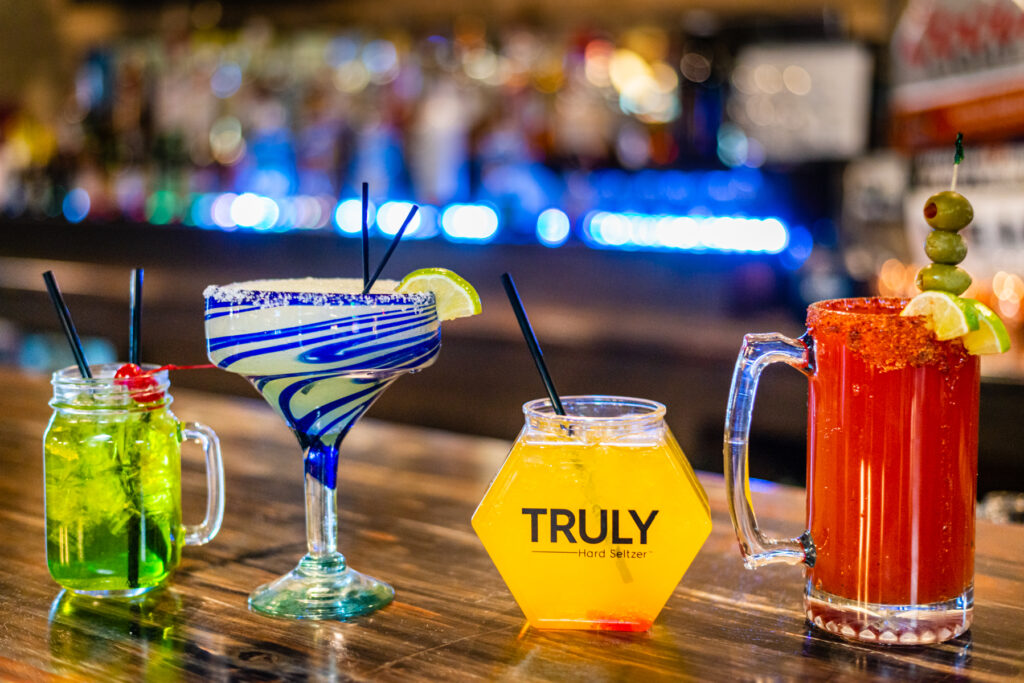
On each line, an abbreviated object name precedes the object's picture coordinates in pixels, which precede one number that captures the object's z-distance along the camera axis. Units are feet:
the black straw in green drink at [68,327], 2.93
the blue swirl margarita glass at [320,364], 2.59
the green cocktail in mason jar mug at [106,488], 2.85
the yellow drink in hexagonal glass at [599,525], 2.60
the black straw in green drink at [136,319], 2.97
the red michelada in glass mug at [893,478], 2.49
